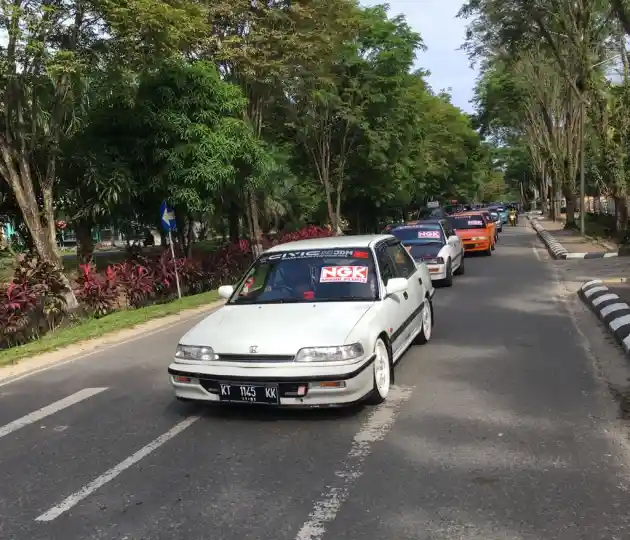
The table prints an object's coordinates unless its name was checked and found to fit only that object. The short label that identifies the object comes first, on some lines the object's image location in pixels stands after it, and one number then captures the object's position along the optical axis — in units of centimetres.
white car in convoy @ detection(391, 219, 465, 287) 1467
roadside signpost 1582
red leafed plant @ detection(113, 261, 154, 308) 1595
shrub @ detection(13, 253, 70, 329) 1304
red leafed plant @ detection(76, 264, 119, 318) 1478
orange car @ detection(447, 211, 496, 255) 2298
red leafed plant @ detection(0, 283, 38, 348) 1185
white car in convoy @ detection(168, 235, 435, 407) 541
